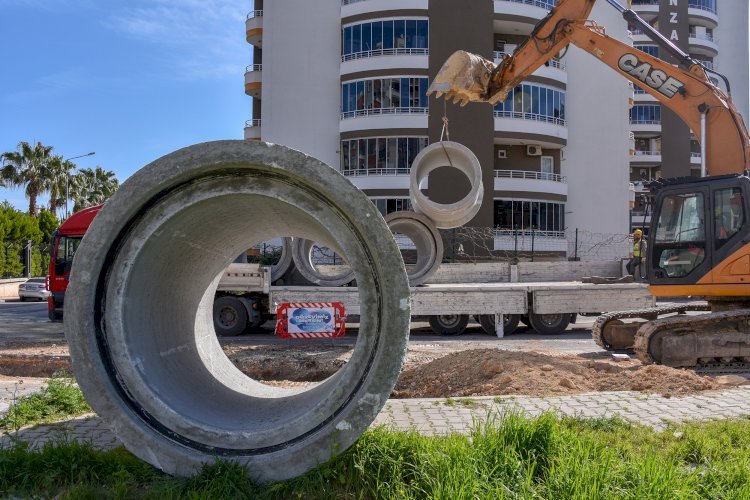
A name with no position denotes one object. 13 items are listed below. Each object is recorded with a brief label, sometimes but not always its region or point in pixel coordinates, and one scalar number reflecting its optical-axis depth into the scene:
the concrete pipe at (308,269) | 14.84
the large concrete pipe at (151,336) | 3.96
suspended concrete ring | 15.04
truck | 14.02
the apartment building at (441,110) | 32.41
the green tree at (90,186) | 56.42
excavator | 9.61
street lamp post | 51.26
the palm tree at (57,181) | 52.34
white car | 29.98
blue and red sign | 12.20
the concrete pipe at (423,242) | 15.47
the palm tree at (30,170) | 50.81
